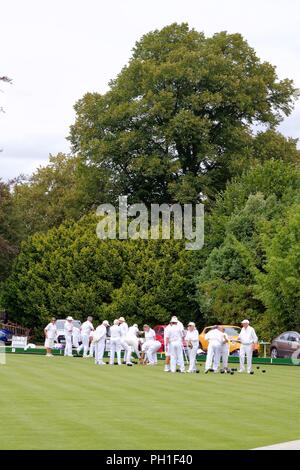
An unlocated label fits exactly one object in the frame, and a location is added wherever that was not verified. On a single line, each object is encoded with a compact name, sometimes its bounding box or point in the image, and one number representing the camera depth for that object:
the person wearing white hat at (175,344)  36.56
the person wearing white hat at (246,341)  37.88
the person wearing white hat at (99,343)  40.88
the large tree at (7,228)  61.03
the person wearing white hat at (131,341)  40.31
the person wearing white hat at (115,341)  40.44
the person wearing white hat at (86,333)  47.12
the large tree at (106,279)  62.16
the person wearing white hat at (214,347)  36.88
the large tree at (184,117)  66.12
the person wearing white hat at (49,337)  47.47
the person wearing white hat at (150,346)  40.88
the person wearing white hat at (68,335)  46.75
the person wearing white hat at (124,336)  40.09
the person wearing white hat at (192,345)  36.94
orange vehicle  49.53
